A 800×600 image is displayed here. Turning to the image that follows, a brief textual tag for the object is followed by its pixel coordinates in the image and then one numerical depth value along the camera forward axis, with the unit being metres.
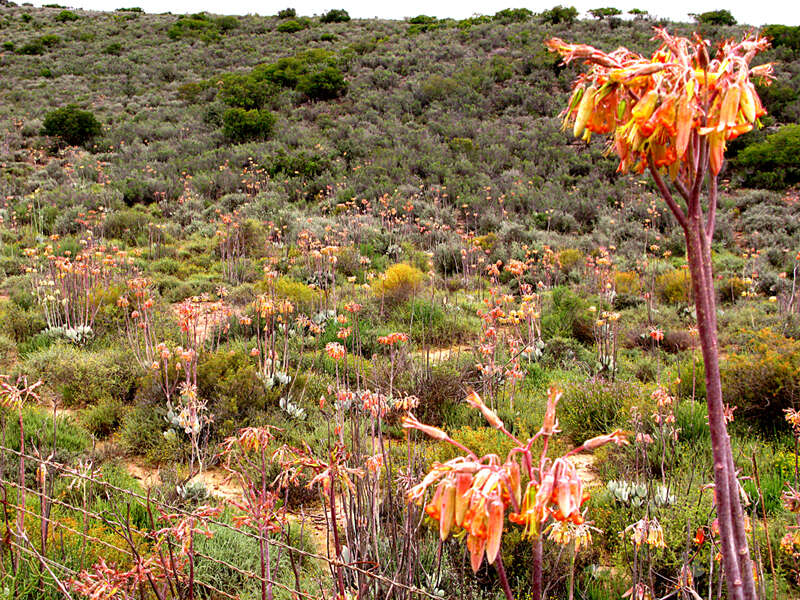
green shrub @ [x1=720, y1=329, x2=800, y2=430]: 3.98
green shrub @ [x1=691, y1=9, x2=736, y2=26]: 24.54
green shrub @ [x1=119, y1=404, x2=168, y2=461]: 3.96
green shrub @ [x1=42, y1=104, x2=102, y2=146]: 16.81
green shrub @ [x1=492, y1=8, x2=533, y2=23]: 27.53
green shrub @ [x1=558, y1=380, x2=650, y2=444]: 4.14
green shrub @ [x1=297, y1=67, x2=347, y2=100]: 20.67
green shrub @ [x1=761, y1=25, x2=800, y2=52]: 19.88
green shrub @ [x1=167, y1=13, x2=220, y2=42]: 28.73
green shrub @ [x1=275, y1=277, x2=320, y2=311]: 6.89
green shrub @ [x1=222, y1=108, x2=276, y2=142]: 17.25
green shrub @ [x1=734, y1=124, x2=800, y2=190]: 13.26
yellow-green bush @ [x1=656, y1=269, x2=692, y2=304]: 7.86
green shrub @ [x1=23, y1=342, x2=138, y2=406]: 4.68
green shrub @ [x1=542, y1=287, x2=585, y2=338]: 6.62
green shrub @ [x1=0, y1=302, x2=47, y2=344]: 6.01
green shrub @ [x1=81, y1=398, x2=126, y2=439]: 4.21
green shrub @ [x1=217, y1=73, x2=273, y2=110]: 19.02
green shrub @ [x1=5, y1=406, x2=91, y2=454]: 3.60
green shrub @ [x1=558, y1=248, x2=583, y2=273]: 9.40
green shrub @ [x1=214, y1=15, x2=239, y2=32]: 30.60
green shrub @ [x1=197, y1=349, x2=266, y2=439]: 4.19
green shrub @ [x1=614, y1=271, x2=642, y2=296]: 8.27
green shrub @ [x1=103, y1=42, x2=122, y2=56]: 26.97
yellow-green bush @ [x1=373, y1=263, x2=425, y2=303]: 7.36
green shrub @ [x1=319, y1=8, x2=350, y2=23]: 32.53
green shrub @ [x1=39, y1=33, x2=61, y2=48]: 27.27
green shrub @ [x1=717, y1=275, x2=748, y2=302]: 8.12
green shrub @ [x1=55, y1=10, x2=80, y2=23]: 32.28
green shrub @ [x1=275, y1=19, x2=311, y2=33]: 29.77
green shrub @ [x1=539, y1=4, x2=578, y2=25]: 25.60
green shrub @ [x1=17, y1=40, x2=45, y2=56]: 26.16
